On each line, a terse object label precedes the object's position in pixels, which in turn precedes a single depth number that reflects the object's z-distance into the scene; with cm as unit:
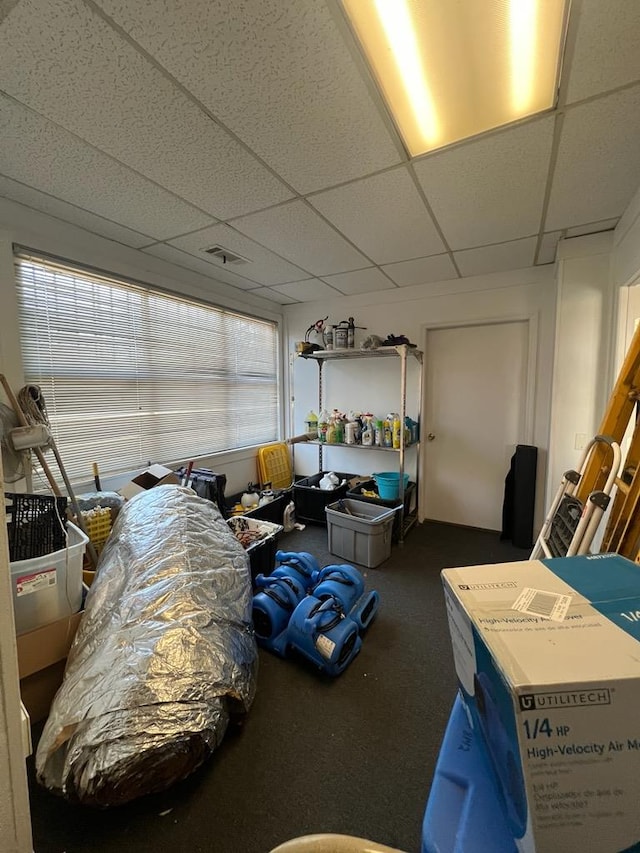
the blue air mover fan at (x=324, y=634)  166
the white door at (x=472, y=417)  318
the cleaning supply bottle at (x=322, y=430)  365
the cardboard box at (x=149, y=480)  241
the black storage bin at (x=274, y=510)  297
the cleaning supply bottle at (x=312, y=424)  386
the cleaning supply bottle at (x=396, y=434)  320
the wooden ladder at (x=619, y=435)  130
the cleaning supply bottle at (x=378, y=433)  334
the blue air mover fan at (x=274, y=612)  185
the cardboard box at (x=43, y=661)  140
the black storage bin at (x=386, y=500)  309
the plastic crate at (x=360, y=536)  269
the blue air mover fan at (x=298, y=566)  212
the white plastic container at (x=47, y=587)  140
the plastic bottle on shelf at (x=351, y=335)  348
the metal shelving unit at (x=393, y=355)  303
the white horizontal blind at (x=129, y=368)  216
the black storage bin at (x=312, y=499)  338
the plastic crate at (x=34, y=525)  148
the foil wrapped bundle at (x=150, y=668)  107
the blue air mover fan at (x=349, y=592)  191
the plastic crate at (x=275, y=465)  385
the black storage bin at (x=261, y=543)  232
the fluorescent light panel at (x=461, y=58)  97
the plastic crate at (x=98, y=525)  207
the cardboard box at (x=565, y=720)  41
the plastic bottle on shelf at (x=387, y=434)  330
